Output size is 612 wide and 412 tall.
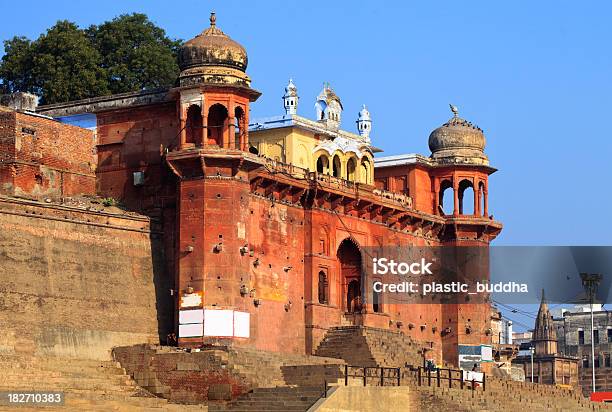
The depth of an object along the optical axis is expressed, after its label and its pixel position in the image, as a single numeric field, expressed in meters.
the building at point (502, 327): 90.50
